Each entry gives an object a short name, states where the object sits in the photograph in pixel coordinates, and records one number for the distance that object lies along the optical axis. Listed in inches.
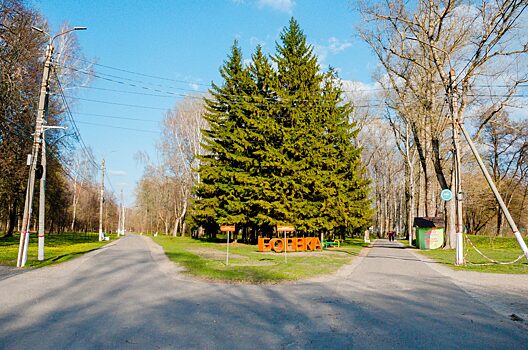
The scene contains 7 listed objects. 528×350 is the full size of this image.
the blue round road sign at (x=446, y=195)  739.9
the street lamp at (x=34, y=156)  585.0
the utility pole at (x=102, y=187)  1627.7
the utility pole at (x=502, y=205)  497.0
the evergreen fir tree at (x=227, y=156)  1227.9
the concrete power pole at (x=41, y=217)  661.9
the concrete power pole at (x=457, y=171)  678.5
